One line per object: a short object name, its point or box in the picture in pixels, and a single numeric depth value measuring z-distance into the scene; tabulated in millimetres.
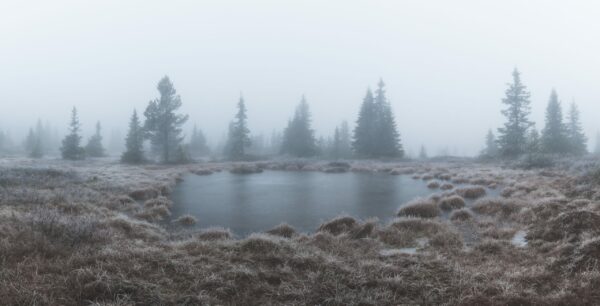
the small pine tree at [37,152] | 58562
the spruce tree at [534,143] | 42062
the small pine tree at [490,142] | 65100
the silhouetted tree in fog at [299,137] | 60312
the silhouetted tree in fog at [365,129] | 57031
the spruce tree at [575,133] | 49997
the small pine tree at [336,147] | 64294
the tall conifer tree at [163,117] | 47156
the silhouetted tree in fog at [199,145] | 81438
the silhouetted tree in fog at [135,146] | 44500
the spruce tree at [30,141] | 77419
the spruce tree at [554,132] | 46375
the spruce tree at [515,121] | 46438
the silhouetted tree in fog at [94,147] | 60759
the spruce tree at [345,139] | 68888
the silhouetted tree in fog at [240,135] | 58156
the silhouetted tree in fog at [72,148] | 48500
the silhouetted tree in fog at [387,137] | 55812
